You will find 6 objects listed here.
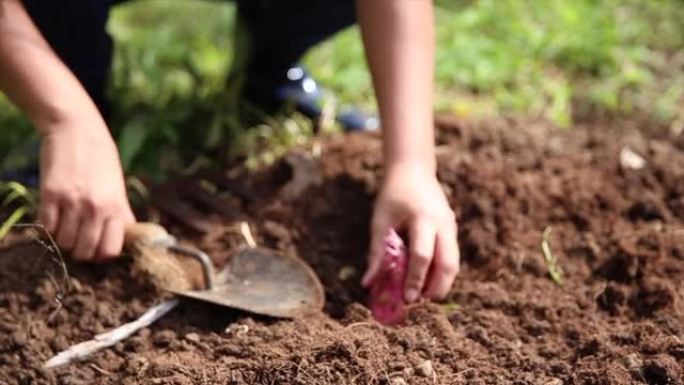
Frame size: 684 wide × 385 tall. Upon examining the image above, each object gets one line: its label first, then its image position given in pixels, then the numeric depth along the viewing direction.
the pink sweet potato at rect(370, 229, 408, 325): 1.44
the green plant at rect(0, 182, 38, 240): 1.60
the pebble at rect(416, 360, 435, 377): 1.34
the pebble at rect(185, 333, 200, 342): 1.42
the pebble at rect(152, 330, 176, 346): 1.42
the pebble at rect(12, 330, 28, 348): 1.41
